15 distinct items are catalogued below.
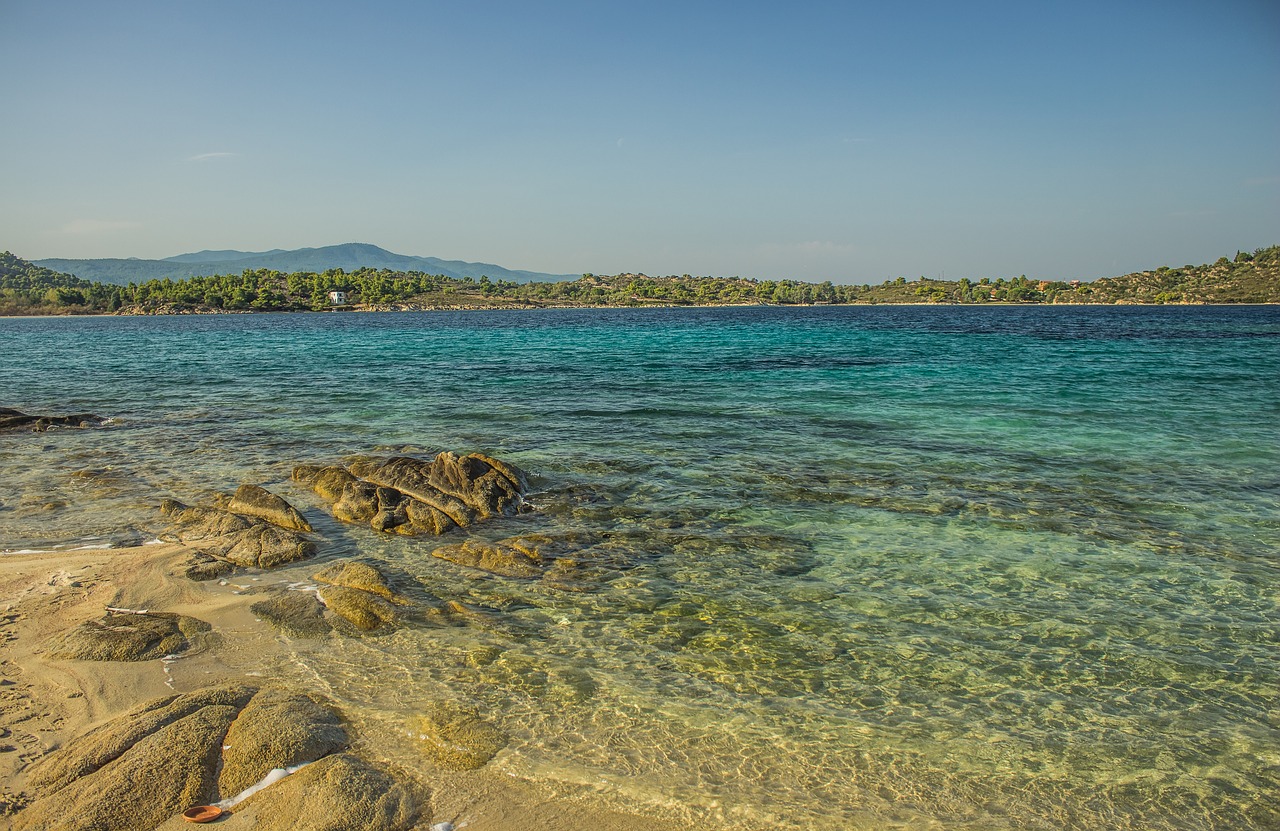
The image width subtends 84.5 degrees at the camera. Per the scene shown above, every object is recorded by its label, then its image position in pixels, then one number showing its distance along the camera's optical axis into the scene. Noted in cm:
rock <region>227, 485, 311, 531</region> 987
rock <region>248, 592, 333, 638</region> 671
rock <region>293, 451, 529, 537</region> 1022
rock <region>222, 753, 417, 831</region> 402
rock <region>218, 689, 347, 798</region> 442
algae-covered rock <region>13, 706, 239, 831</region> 397
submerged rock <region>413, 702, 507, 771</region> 473
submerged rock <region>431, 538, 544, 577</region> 839
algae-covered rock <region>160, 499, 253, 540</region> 941
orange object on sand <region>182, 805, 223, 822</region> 405
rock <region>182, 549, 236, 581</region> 805
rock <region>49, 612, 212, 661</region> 601
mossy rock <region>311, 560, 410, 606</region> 754
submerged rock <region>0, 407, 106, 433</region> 1813
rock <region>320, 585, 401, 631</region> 685
